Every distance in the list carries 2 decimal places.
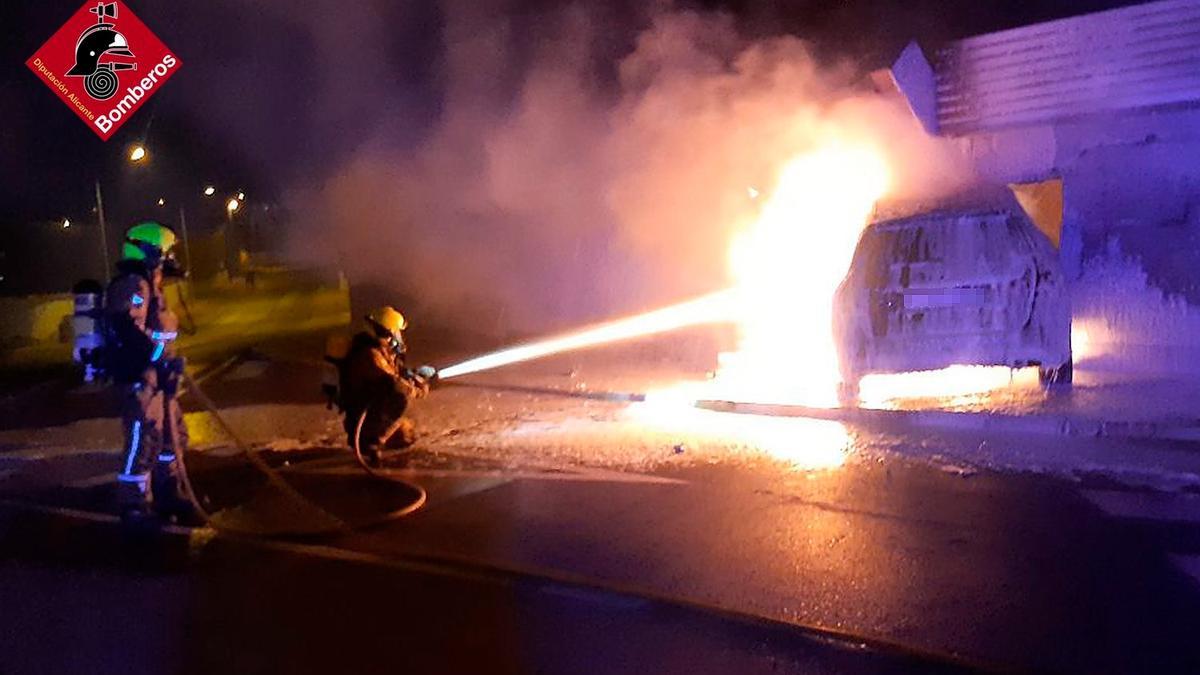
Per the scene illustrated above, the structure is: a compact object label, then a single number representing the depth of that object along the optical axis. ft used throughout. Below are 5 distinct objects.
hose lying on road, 17.80
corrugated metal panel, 29.09
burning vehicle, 26.40
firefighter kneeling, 22.67
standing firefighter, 18.71
